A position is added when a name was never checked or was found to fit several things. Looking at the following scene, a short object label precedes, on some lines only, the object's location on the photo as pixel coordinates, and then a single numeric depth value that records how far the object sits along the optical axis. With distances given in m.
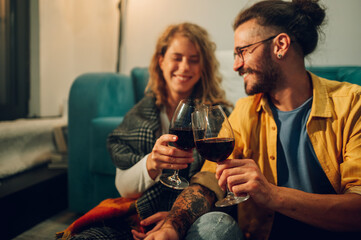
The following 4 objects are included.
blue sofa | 1.80
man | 0.81
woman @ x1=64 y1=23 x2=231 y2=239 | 1.11
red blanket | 1.03
